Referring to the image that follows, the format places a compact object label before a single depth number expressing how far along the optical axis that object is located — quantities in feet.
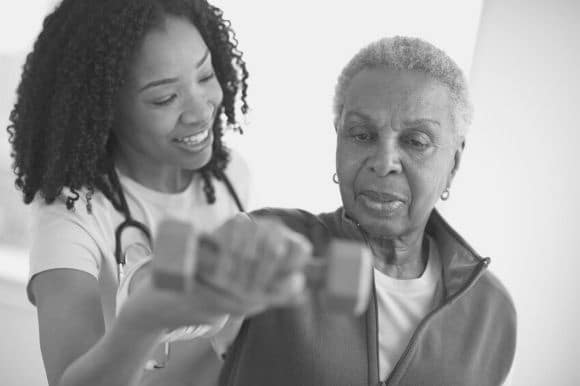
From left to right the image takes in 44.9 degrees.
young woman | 3.84
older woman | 3.51
